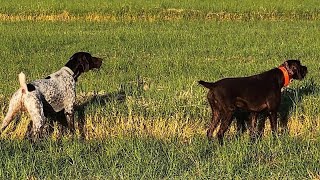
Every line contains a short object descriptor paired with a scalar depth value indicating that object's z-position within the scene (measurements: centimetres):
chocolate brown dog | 1481
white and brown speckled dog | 1466
